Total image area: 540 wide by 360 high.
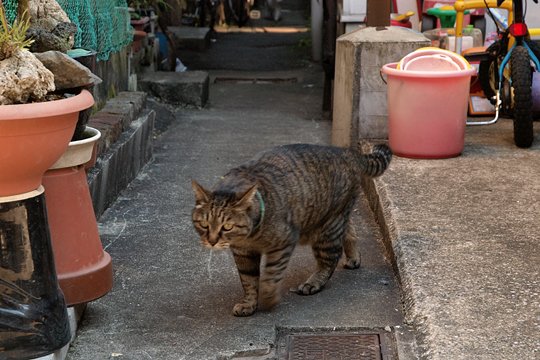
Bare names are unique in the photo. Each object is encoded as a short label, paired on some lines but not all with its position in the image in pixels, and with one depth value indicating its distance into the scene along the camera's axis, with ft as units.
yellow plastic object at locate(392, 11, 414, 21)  27.18
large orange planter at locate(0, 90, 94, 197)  9.87
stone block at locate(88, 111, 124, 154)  18.88
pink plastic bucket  19.76
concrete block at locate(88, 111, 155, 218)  17.75
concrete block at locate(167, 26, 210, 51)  42.78
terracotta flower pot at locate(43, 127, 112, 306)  12.50
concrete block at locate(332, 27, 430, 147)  21.58
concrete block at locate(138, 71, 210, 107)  29.99
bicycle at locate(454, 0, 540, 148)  20.42
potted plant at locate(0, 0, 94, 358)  10.06
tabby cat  12.74
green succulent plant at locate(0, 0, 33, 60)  10.59
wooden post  22.44
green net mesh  18.81
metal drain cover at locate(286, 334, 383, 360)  12.27
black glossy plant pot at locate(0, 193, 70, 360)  10.45
